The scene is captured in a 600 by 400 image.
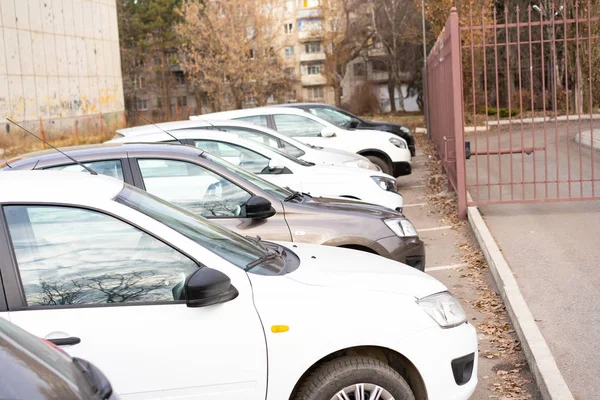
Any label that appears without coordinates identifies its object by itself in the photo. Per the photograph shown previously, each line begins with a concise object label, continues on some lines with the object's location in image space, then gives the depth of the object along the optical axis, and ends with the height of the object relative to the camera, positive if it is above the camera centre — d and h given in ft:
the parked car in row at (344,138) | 54.34 -2.36
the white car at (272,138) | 41.16 -1.63
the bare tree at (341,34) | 210.38 +16.05
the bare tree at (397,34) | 197.67 +14.93
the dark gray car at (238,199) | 23.45 -2.63
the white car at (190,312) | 13.80 -3.31
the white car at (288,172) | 32.83 -2.61
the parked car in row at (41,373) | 7.50 -2.39
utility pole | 100.64 +0.64
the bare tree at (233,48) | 188.55 +13.27
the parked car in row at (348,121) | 65.51 -1.54
